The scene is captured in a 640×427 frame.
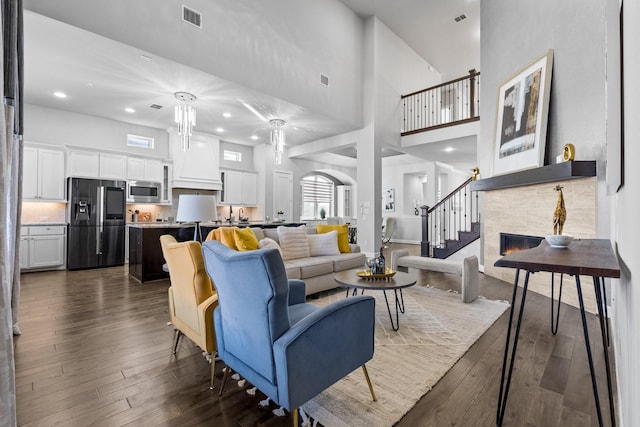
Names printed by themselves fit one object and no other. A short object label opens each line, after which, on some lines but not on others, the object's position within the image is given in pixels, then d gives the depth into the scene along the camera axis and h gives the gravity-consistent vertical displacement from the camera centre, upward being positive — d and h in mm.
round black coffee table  2768 -696
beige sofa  3750 -756
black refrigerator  5949 -338
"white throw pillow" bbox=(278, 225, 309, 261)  4215 -471
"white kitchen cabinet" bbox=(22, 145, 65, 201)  5613 +624
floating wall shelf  3248 +486
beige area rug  1677 -1124
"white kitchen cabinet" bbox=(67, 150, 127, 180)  6066 +899
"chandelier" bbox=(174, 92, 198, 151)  5340 +1676
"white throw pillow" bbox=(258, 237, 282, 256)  3484 -406
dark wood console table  1116 -208
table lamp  3506 -5
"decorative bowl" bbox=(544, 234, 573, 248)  1880 -167
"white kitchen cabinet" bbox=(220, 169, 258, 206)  8372 +619
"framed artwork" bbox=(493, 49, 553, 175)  3910 +1387
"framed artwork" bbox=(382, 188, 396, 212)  11023 +432
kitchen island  4859 -697
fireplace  4191 -427
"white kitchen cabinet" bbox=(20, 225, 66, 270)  5555 -783
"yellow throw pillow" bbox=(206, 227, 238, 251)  3297 -303
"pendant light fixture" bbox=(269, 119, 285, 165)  6724 +1682
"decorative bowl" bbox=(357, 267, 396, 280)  3036 -656
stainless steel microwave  6734 +379
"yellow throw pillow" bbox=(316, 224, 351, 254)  4734 -374
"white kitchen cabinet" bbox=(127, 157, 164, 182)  6762 +897
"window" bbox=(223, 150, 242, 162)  8647 +1576
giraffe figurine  2713 -9
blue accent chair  1347 -610
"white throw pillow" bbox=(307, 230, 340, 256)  4469 -509
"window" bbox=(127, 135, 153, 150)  7051 +1608
